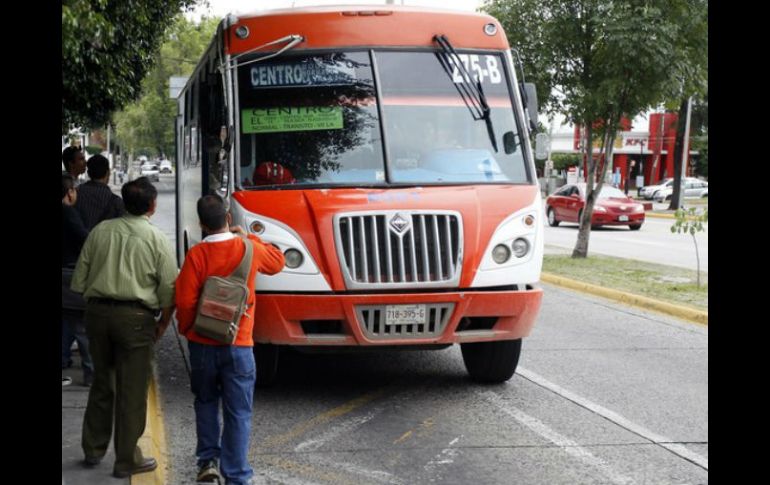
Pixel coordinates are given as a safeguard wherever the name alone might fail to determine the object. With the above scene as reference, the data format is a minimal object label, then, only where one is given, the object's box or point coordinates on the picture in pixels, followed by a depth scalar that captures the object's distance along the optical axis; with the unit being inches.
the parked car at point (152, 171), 2725.9
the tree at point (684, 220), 545.0
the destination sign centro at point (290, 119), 301.1
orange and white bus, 274.2
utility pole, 1573.5
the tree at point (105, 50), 230.2
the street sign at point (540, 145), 346.0
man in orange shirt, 202.7
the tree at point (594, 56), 634.8
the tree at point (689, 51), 644.7
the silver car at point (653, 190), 2187.5
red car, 1151.6
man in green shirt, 207.9
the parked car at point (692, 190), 2175.0
